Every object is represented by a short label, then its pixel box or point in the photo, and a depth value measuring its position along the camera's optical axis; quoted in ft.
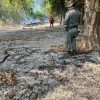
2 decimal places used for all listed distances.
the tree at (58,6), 59.04
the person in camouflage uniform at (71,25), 14.03
